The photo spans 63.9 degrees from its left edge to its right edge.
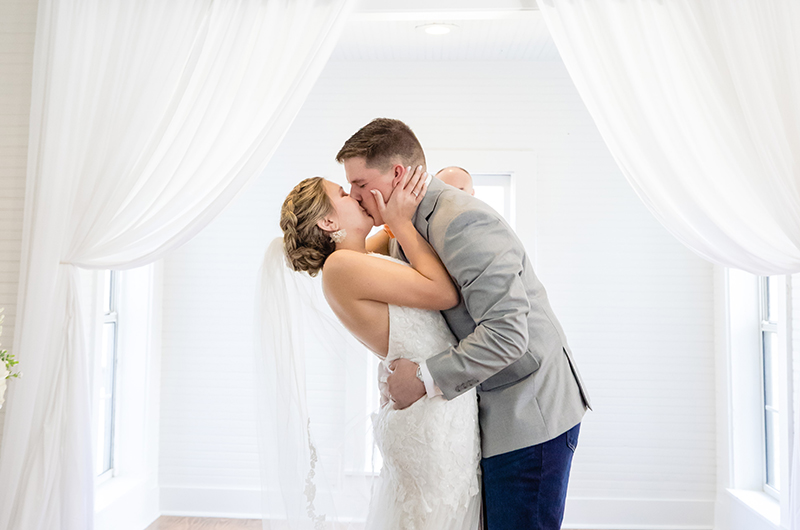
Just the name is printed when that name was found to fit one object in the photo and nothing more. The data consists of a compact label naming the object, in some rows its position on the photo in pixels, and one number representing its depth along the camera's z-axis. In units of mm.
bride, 1734
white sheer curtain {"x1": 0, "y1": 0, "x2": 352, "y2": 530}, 2535
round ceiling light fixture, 3467
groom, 1650
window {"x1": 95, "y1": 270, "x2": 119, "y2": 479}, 3578
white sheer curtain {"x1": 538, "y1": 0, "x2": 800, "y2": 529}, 2438
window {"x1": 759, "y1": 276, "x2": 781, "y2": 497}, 3385
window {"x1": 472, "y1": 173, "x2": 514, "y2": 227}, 4055
